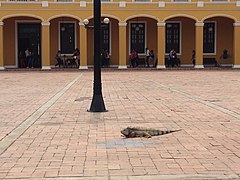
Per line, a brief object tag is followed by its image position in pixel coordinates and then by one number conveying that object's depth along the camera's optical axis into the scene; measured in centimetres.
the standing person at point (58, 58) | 3803
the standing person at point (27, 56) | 3815
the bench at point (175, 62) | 3919
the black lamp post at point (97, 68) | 1239
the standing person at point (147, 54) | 3796
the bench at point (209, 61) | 3961
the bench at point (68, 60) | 3894
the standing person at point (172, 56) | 3812
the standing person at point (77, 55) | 3781
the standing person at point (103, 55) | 3881
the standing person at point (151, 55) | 3880
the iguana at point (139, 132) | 880
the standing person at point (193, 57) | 3825
